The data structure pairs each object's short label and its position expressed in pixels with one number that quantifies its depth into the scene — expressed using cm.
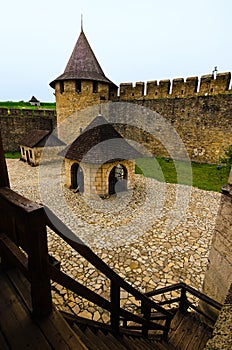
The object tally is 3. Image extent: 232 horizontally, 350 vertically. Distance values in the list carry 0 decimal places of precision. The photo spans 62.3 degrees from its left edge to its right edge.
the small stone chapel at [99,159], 935
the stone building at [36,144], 1584
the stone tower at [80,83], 1638
